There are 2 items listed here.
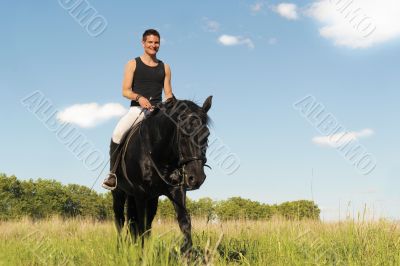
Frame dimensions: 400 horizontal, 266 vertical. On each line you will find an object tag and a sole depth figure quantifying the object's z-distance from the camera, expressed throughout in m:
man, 7.93
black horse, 5.56
